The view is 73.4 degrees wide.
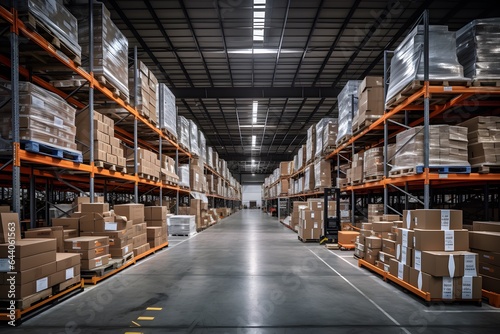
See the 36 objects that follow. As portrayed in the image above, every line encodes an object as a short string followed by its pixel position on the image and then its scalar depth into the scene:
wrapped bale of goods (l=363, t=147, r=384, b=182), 7.86
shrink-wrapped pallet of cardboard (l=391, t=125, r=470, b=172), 5.76
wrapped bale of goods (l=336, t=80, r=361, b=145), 9.73
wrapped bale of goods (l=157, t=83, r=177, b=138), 10.29
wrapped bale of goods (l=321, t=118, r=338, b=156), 11.41
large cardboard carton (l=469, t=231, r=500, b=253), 4.41
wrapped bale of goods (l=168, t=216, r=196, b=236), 12.66
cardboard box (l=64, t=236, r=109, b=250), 5.18
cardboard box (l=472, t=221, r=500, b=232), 4.71
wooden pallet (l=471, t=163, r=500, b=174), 5.62
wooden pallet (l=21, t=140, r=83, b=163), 4.36
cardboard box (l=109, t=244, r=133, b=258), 6.36
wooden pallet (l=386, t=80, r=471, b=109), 5.74
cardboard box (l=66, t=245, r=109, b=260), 5.20
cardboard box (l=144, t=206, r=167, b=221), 9.16
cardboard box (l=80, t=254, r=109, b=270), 5.23
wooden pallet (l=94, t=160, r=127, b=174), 6.39
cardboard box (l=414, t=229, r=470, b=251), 4.46
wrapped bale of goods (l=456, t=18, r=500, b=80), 5.64
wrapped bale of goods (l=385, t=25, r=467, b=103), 5.76
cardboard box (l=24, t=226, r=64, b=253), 4.52
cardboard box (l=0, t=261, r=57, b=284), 3.60
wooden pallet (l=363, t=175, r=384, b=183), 7.86
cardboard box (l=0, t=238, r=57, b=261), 3.60
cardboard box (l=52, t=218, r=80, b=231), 5.77
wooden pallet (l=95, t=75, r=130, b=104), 6.30
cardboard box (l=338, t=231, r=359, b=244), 9.12
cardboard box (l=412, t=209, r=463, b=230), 4.55
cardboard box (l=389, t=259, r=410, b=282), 4.80
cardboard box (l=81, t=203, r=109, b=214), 6.01
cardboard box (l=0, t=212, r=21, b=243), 3.67
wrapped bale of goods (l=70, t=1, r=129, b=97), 6.25
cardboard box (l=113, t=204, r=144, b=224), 7.18
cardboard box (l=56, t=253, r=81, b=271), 4.29
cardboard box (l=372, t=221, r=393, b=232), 6.46
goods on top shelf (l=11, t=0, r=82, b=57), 4.23
